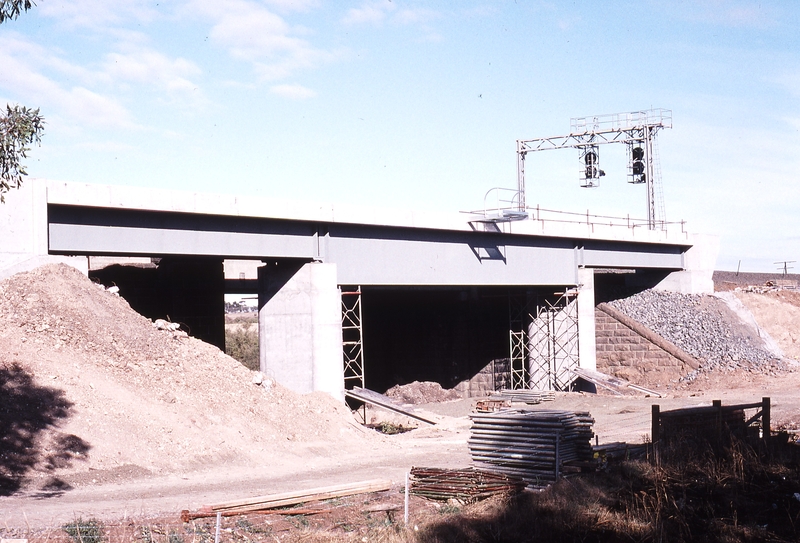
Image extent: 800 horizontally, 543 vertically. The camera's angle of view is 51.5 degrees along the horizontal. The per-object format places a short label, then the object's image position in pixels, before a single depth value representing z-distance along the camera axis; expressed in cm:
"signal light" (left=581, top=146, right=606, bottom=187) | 4591
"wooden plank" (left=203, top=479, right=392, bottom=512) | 1262
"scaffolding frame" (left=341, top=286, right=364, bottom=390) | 3631
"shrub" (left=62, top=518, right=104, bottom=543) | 1035
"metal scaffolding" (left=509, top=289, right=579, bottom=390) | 3891
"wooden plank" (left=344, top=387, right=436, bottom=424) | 2822
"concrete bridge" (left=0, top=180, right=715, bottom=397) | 2275
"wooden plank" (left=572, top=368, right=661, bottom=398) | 3582
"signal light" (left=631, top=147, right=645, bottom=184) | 4594
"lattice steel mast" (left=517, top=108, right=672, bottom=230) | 4553
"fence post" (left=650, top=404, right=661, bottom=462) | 1521
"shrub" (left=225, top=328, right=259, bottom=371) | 6066
